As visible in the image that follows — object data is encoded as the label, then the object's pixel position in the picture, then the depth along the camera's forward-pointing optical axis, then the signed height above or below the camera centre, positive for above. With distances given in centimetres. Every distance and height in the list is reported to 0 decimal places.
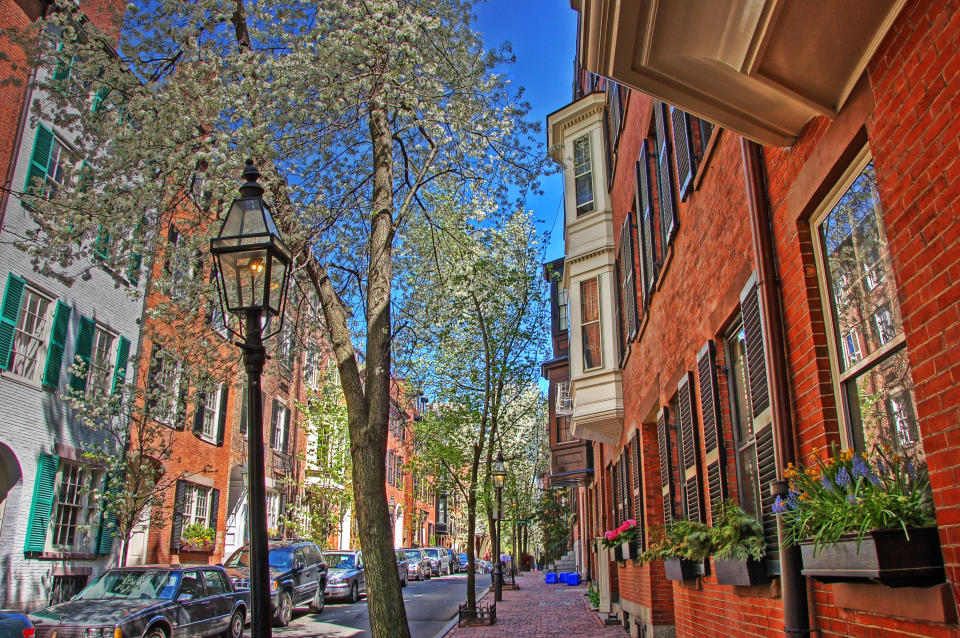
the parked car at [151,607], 915 -86
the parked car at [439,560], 3866 -95
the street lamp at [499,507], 2127 +110
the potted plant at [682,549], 589 -7
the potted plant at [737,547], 475 -4
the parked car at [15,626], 623 -69
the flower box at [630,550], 1035 -11
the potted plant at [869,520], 272 +8
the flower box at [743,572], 470 -20
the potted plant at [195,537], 1994 +17
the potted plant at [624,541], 1057 +1
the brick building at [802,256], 281 +152
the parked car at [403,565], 2892 -89
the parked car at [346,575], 2073 -90
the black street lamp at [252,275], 493 +185
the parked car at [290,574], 1517 -69
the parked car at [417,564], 3328 -98
